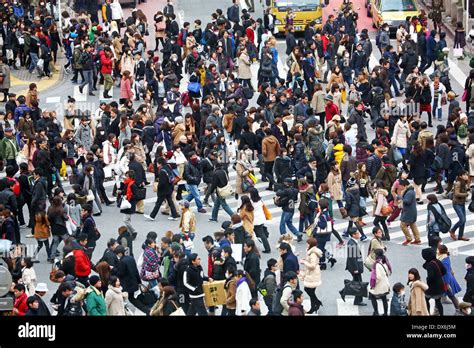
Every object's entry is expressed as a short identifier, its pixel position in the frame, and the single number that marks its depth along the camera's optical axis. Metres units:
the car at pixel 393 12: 41.38
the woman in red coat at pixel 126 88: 32.34
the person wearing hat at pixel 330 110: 29.22
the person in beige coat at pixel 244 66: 34.09
